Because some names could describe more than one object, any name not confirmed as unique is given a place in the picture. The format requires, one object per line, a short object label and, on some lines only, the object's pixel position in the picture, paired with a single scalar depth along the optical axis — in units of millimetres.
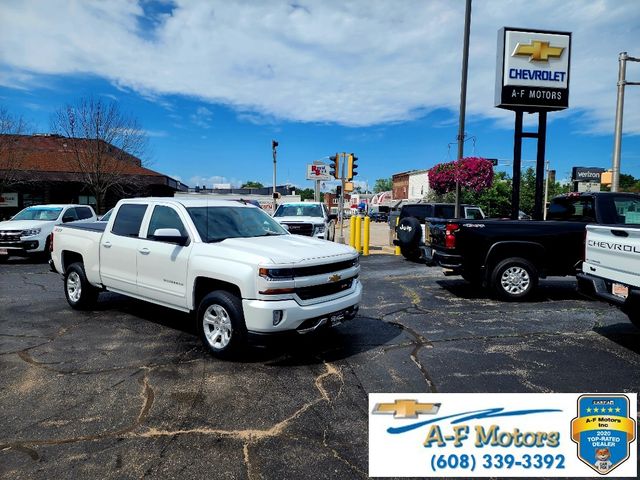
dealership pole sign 11539
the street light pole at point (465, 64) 14273
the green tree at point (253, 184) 126531
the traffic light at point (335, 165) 17625
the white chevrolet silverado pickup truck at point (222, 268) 4453
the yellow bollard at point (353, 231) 15986
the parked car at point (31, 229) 13094
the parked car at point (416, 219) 12680
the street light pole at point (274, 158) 29547
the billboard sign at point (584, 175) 33781
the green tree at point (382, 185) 123938
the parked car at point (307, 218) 13477
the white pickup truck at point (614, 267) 4844
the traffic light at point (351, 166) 17391
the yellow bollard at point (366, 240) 15769
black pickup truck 7805
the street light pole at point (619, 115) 13672
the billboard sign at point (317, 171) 20359
